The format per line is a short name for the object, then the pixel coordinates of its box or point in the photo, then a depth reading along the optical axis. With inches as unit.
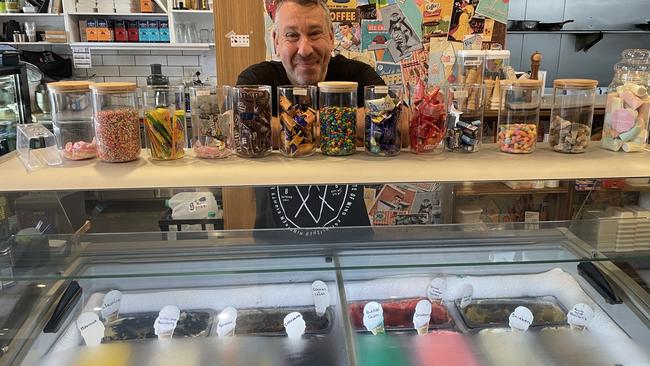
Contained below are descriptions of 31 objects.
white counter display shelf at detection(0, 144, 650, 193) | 41.9
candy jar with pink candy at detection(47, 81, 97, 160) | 44.5
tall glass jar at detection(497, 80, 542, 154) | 48.9
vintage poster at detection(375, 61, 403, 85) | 139.9
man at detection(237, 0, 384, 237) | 45.7
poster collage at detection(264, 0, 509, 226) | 136.6
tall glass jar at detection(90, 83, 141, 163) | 43.8
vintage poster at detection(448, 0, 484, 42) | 137.8
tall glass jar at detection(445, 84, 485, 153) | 49.3
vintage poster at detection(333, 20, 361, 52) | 137.0
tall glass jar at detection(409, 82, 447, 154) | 47.7
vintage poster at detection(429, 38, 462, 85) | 139.3
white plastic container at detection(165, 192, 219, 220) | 42.9
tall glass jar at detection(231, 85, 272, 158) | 45.6
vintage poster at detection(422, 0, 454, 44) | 137.0
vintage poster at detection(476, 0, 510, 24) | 138.6
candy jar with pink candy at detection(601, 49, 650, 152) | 48.3
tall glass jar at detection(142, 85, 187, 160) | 45.5
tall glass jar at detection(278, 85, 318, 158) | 46.7
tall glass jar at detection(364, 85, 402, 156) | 46.3
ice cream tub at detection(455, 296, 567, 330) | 47.5
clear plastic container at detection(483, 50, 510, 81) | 94.6
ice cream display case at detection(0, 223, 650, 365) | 42.3
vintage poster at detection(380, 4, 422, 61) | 136.9
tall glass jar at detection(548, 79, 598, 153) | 48.4
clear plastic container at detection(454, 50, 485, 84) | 95.6
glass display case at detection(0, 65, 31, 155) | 123.7
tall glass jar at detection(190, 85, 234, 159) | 46.8
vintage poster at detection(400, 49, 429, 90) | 139.9
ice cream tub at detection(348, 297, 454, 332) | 46.5
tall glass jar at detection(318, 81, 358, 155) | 46.8
